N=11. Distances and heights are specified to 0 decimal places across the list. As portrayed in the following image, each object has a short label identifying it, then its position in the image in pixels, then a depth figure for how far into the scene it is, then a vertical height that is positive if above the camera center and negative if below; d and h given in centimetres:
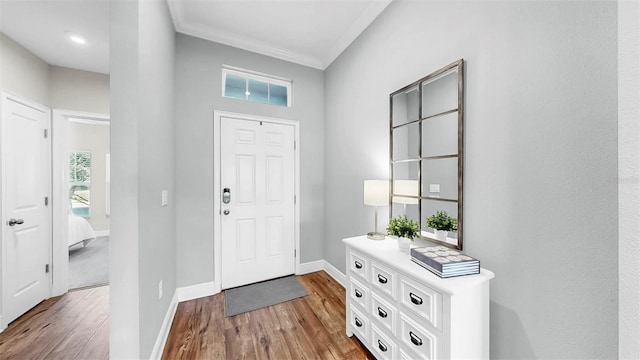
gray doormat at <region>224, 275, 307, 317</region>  227 -127
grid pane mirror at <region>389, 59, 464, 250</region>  146 +22
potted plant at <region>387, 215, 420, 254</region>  157 -37
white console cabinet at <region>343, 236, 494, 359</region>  111 -72
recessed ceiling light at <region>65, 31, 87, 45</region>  219 +138
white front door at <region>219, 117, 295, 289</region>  264 -27
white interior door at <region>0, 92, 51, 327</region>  202 -26
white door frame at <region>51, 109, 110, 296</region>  249 -23
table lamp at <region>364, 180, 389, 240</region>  193 -13
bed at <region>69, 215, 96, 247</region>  361 -87
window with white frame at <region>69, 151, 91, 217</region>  495 -6
